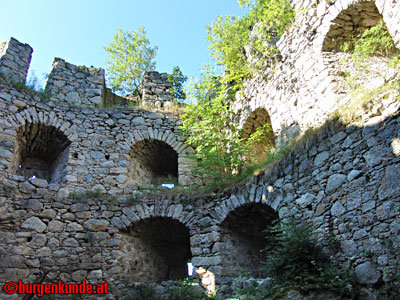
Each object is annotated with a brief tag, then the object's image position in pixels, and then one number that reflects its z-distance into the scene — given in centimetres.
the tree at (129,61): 1127
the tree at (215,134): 782
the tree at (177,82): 1101
